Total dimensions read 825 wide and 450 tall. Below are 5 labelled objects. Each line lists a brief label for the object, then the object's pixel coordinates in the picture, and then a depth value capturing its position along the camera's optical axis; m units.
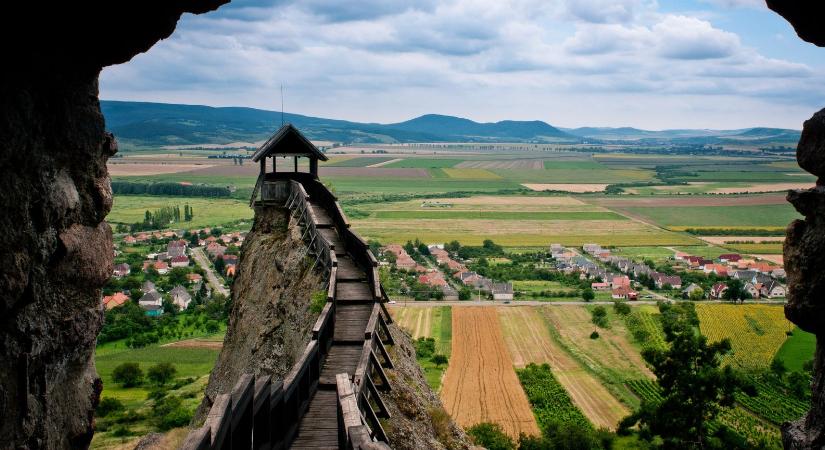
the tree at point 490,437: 34.44
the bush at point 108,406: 40.06
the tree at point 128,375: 46.50
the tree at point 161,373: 46.94
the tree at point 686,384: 27.56
